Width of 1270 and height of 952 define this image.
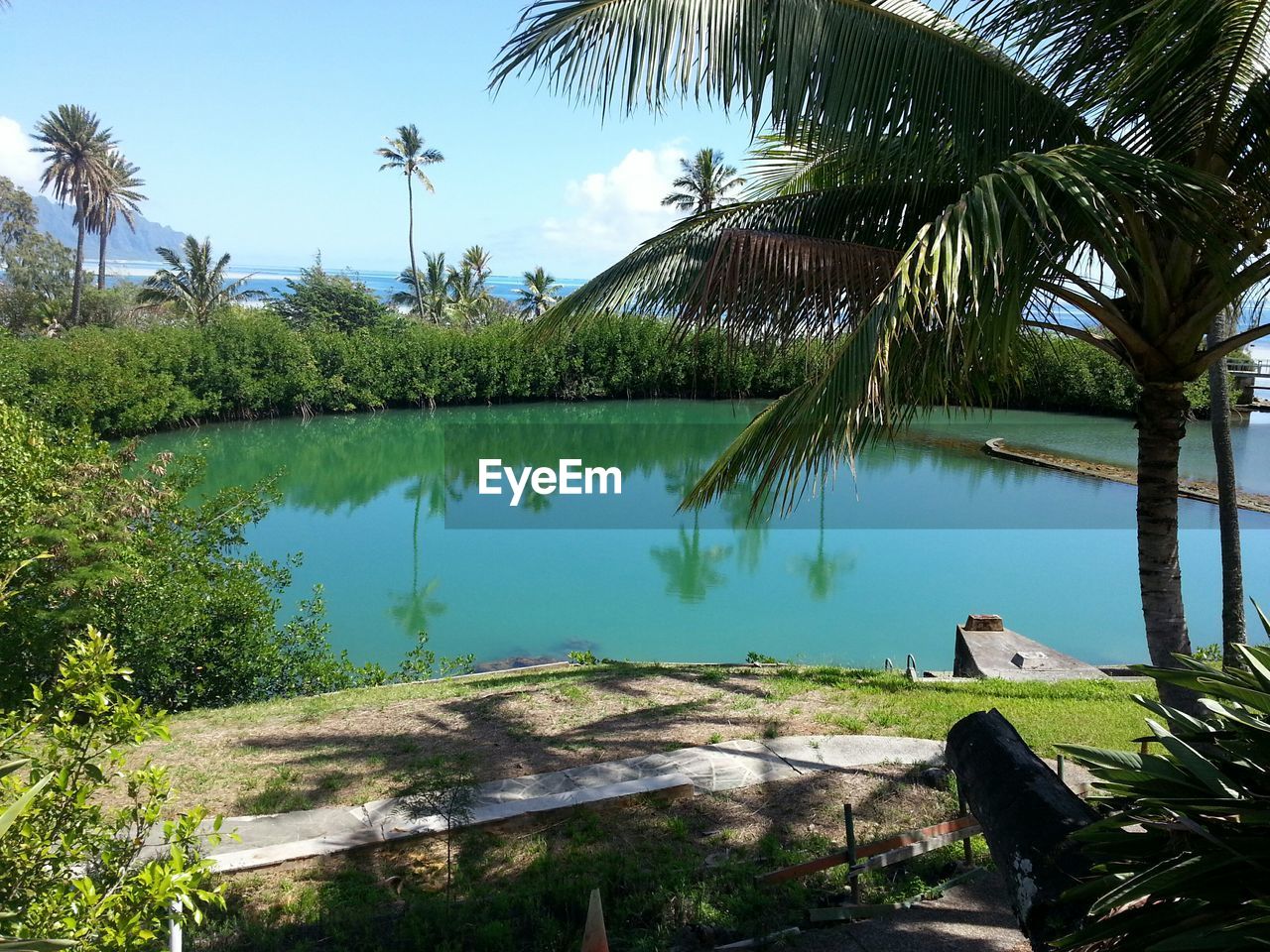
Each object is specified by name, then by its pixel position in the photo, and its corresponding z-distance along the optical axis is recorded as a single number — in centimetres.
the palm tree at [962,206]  371
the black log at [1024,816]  257
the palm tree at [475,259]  5334
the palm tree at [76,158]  4397
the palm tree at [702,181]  3831
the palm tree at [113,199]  4653
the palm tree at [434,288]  4819
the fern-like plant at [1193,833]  196
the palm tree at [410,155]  4641
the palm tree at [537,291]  4872
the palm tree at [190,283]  4181
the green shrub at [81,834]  196
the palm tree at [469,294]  4872
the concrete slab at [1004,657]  820
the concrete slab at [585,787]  441
